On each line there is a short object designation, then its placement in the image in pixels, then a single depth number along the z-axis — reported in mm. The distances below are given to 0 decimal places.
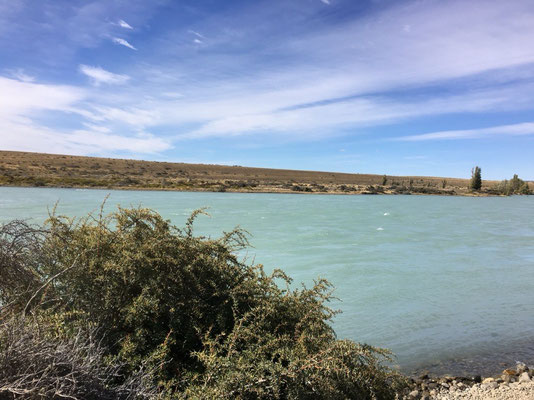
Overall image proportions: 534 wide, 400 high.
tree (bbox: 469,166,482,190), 76125
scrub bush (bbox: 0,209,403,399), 3080
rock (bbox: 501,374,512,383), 5363
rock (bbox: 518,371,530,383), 5285
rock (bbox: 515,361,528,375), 5678
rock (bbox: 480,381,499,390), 5148
